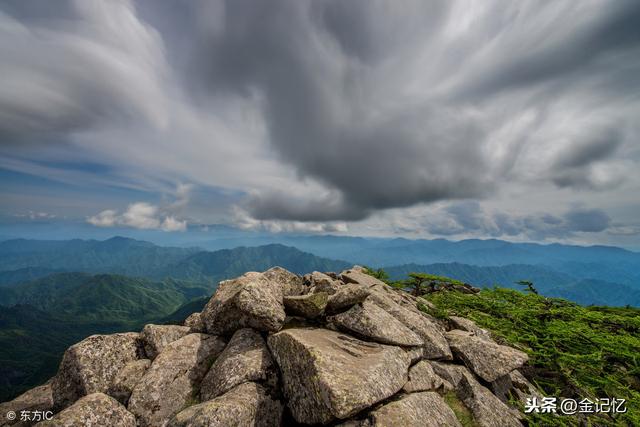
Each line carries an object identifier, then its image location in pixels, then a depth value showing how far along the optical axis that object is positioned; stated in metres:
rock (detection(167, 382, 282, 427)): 10.12
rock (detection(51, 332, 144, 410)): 14.30
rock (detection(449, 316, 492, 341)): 17.88
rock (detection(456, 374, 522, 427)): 12.32
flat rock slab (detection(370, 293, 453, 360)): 15.09
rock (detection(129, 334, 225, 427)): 12.86
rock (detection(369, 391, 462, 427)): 9.83
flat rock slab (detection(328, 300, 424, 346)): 14.13
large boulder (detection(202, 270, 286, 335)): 14.86
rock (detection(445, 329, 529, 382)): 13.98
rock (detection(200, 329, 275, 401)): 12.75
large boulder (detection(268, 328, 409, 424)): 10.09
